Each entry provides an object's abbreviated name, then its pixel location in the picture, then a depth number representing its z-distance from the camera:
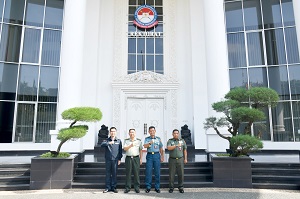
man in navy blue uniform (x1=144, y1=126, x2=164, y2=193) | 5.42
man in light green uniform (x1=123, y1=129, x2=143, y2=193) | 5.43
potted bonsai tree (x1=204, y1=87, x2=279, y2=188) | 5.84
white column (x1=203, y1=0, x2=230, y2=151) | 8.38
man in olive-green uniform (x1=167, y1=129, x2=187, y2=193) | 5.38
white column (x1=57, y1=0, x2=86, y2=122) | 8.49
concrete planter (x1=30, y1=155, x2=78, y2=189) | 5.83
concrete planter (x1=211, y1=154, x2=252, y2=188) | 5.85
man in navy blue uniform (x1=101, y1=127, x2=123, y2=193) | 5.48
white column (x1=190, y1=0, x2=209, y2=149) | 10.34
